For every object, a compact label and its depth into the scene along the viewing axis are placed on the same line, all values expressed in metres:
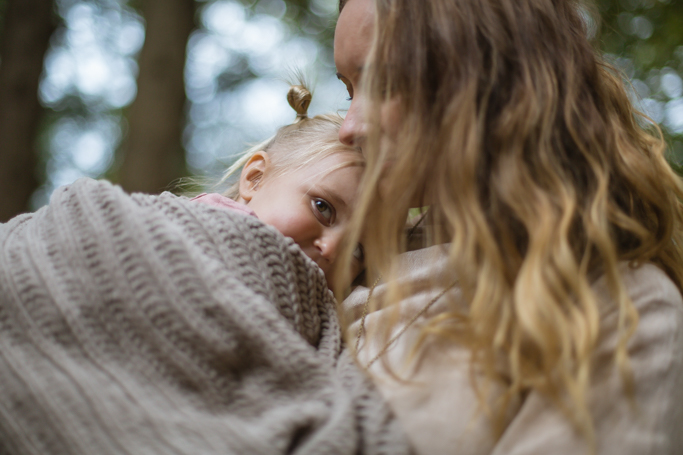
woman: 0.67
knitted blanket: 0.67
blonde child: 0.83
